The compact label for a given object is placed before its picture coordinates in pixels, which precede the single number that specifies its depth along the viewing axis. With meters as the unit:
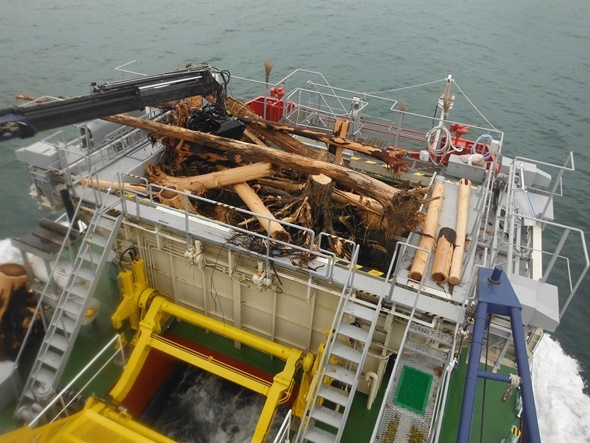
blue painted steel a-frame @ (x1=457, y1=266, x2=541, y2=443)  4.39
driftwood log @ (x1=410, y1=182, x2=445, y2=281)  9.41
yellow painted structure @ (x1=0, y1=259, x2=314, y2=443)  8.70
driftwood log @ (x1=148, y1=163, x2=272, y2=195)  11.67
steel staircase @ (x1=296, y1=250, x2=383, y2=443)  8.91
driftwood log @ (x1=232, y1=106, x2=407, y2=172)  12.38
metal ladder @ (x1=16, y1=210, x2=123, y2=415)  10.09
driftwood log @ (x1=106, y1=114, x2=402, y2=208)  11.02
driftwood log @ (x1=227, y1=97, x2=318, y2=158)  13.56
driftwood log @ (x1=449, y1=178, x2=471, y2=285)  9.37
